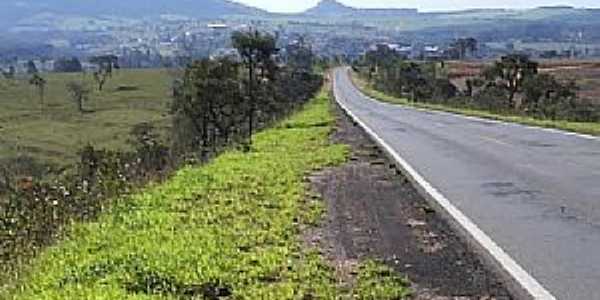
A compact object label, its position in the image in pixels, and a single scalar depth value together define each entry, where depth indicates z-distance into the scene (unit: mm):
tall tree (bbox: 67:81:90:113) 132250
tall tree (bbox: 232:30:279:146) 39062
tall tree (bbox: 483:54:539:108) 74312
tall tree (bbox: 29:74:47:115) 140375
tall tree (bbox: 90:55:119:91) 162875
